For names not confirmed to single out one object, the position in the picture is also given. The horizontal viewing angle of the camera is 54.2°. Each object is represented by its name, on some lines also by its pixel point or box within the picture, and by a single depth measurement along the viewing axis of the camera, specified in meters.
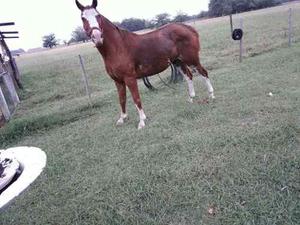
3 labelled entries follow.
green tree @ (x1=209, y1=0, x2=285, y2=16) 50.94
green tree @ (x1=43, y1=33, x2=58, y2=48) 85.25
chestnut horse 4.53
